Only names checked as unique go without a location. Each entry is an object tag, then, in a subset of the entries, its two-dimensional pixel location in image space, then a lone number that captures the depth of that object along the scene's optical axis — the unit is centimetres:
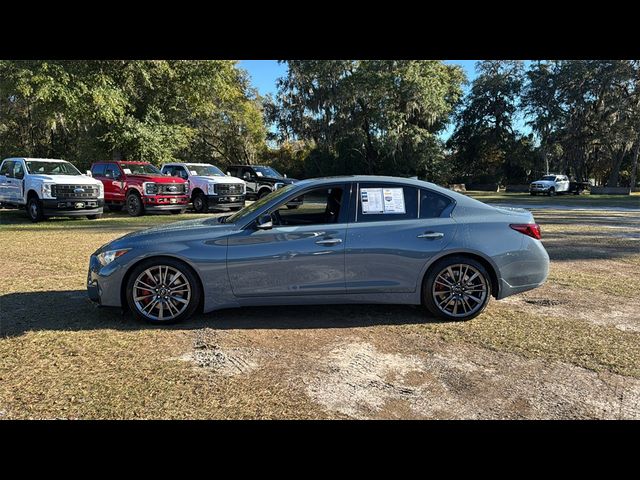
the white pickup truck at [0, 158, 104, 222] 1355
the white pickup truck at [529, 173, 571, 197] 3531
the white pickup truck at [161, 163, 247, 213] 1725
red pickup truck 1603
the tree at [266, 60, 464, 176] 3284
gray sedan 455
